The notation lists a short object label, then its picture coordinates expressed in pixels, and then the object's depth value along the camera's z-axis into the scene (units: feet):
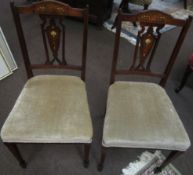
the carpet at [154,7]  8.66
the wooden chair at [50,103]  3.04
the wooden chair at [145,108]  3.08
